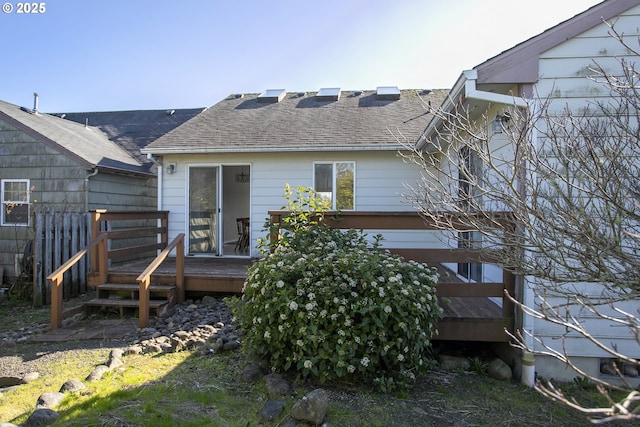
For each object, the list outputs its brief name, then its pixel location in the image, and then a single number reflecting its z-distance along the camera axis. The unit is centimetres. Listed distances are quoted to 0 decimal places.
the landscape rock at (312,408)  277
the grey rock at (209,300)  624
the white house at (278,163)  793
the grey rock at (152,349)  442
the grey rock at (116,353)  417
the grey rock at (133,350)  438
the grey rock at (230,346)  429
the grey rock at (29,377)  374
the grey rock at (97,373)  367
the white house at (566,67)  378
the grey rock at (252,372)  349
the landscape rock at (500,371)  384
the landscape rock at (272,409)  289
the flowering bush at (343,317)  319
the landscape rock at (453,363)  397
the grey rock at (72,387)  339
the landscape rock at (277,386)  316
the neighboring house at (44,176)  841
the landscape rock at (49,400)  313
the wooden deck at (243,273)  398
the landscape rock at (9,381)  381
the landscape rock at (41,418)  283
